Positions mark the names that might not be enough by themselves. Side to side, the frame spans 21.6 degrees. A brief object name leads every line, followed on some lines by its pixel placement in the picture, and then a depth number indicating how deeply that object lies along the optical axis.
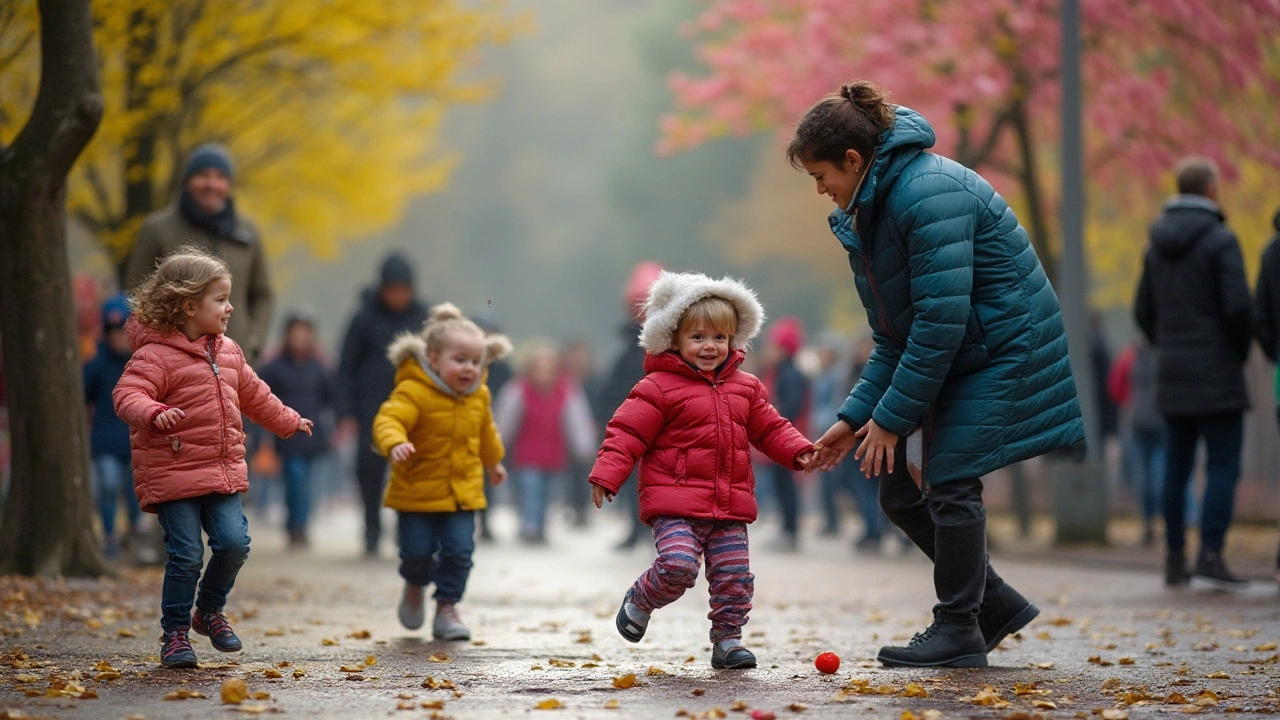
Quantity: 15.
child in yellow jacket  14.46
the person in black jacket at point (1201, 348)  18.42
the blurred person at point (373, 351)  25.86
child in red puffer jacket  12.05
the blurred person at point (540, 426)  33.47
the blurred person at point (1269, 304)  17.92
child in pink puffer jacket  12.18
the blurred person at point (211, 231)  18.94
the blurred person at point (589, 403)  39.78
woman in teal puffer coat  11.52
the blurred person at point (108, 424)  22.87
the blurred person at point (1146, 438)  27.94
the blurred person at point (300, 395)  29.16
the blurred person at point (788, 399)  29.62
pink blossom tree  30.28
